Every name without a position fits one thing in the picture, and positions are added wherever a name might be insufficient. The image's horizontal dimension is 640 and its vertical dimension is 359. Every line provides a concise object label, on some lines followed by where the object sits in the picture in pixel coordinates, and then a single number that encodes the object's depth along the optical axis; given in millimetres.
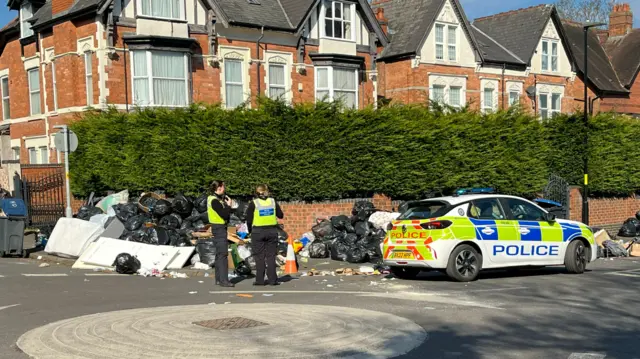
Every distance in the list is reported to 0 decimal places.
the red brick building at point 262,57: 25016
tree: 57469
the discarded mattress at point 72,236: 16578
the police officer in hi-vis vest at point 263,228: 12578
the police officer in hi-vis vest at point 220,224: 12484
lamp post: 25922
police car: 12969
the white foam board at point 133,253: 15023
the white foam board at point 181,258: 15156
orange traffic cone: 14664
